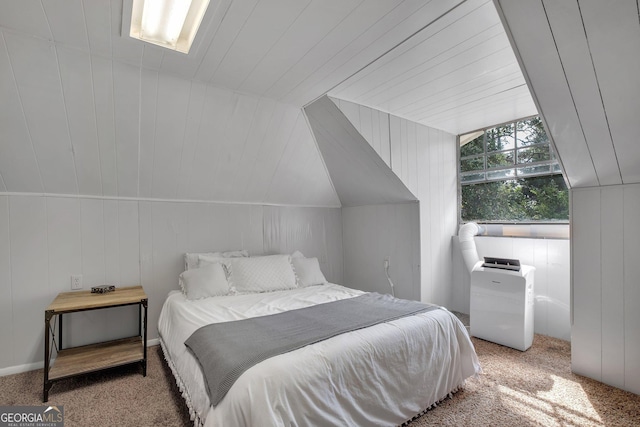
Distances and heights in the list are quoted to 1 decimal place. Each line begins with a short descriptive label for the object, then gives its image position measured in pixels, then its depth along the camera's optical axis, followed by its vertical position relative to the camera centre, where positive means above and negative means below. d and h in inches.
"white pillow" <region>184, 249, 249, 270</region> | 120.2 -16.8
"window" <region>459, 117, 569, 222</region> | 121.0 +15.2
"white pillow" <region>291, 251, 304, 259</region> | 143.6 -19.1
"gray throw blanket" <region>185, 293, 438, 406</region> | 57.5 -27.6
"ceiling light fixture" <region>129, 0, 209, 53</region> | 63.0 +43.0
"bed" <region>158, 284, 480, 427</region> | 52.4 -33.0
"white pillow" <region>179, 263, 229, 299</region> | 104.7 -23.6
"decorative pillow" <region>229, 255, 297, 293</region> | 114.1 -23.0
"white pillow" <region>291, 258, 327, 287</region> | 126.0 -24.2
